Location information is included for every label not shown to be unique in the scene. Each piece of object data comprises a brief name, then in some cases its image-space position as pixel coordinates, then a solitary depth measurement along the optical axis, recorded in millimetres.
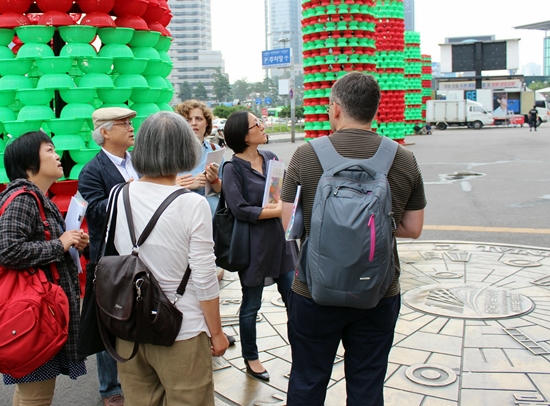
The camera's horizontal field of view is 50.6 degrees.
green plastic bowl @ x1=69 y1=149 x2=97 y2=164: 5074
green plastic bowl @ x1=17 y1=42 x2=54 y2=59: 4859
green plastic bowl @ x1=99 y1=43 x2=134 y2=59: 4981
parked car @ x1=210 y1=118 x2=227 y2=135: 39481
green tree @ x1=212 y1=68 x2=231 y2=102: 96562
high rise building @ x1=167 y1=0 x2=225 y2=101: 134138
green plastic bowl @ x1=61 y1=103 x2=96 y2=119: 4953
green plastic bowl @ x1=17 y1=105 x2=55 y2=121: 4953
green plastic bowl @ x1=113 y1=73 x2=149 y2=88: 5074
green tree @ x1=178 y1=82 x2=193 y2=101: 99412
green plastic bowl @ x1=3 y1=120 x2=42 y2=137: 4965
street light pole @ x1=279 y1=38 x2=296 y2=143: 30278
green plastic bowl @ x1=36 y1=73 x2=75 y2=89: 4895
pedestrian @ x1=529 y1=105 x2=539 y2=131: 34959
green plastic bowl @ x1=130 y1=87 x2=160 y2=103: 5148
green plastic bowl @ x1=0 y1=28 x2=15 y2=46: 4922
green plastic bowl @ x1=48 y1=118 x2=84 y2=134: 4969
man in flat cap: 3500
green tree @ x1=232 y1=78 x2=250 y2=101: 123550
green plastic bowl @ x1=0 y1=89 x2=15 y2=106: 4964
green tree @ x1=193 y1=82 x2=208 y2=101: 102400
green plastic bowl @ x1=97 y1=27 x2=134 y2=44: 4977
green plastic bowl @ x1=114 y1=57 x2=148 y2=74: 5043
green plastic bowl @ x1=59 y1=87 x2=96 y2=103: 4934
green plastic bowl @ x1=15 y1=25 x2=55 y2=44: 4812
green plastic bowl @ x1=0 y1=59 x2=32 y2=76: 4906
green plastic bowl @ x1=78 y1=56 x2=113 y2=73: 4945
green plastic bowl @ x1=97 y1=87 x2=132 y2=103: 5012
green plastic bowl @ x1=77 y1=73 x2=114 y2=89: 4945
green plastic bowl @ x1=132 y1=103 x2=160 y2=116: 5176
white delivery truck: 40625
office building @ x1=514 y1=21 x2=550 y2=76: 80062
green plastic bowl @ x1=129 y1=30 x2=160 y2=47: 5152
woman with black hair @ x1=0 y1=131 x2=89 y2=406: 2725
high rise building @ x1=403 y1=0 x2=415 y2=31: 194838
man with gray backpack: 2230
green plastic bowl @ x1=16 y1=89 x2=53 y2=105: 4918
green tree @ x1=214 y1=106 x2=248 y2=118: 48862
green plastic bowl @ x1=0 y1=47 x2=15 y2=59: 4934
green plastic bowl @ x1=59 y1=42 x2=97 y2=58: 4887
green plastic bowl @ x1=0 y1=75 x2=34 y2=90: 4922
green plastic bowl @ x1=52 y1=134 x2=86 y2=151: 4992
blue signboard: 33219
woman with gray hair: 2332
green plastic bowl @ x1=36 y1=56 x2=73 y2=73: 4891
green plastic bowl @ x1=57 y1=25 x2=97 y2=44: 4859
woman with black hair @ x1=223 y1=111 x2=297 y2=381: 3676
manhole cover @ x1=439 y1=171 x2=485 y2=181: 13805
